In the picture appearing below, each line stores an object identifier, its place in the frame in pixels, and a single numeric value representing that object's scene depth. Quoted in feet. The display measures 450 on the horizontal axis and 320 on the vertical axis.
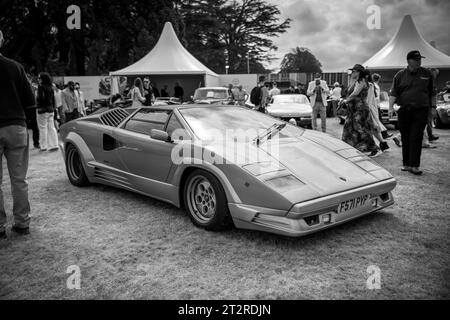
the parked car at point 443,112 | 37.86
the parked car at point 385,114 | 36.68
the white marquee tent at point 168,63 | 61.27
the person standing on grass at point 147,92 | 37.13
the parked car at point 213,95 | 42.78
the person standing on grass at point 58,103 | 34.51
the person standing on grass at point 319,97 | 30.68
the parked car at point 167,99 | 49.69
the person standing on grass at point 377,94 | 23.42
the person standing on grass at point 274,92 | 47.93
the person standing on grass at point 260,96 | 36.58
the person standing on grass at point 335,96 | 53.62
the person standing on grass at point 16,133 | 10.47
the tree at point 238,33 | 141.11
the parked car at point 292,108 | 37.59
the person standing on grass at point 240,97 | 45.06
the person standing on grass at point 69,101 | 34.01
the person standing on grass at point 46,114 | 26.78
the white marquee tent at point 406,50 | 61.00
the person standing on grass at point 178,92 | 57.93
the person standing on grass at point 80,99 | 40.39
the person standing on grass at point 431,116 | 19.08
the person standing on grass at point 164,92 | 62.80
